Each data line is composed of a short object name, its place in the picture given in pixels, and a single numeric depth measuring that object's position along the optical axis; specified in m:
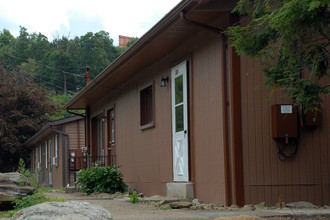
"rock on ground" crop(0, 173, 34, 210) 9.26
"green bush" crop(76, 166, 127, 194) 12.88
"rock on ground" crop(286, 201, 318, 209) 8.21
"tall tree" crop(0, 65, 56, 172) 30.39
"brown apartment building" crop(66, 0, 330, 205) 8.42
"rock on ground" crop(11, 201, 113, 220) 4.79
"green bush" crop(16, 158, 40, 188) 9.73
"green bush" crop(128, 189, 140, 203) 9.95
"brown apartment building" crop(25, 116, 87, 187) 23.56
